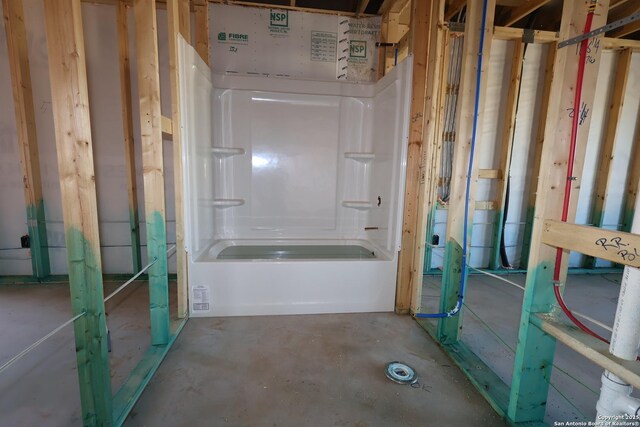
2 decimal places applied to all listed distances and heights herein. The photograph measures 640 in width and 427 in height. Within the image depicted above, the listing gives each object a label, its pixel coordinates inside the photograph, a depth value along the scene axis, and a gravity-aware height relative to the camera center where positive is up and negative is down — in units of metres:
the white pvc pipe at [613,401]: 0.87 -0.64
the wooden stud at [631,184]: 3.33 +0.03
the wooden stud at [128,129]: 2.51 +0.37
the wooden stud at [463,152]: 1.59 +0.17
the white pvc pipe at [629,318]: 0.86 -0.39
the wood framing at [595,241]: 0.81 -0.17
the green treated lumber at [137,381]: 1.26 -1.00
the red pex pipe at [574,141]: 1.04 +0.16
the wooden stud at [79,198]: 0.94 -0.09
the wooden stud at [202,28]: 2.50 +1.22
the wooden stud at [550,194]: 1.05 -0.03
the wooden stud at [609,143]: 3.12 +0.47
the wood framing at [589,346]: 0.85 -0.52
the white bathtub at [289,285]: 2.12 -0.80
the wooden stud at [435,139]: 1.96 +0.30
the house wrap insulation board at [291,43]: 2.64 +1.21
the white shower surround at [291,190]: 2.14 -0.13
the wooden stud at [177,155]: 1.74 +0.11
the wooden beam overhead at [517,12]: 2.49 +1.55
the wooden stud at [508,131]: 2.99 +0.53
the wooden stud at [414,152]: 2.00 +0.20
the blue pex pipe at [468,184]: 1.58 -0.01
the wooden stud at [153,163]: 1.53 +0.05
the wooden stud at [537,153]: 3.05 +0.33
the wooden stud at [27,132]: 2.36 +0.30
